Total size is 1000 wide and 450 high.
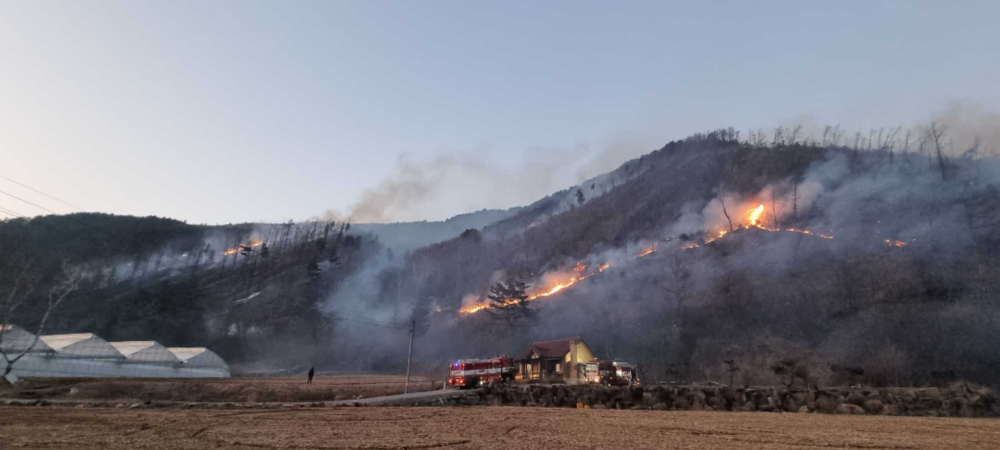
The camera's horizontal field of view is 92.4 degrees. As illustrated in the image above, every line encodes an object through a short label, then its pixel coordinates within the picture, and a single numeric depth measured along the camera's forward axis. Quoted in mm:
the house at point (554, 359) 69125
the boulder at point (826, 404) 31666
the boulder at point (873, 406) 31194
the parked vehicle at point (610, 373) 47938
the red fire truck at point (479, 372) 48062
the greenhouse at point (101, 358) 64375
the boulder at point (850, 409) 30781
